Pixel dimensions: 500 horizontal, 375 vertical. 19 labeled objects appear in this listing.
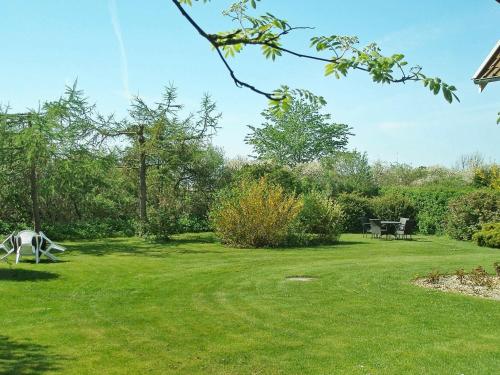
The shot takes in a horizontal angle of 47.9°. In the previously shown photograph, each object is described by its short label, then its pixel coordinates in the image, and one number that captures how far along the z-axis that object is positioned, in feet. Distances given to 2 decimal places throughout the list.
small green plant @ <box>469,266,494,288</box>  33.22
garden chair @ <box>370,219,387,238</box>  74.02
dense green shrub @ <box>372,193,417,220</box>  88.63
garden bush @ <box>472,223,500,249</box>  62.75
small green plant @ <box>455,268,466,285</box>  34.67
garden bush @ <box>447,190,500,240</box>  70.23
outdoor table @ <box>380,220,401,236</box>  75.42
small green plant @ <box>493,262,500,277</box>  35.47
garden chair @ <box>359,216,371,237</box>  80.24
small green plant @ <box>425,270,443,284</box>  34.73
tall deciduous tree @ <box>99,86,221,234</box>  80.28
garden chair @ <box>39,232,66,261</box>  47.68
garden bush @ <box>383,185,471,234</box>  81.71
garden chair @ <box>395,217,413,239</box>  74.79
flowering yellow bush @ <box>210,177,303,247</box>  62.39
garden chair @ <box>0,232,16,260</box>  47.98
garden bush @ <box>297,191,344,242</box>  67.67
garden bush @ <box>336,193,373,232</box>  89.92
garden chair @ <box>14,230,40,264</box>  46.16
